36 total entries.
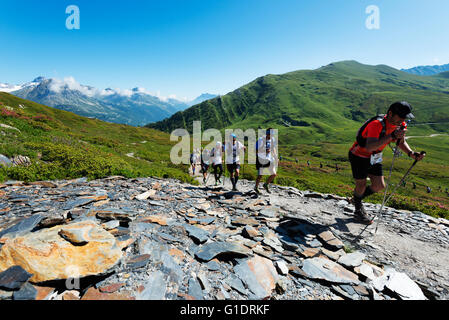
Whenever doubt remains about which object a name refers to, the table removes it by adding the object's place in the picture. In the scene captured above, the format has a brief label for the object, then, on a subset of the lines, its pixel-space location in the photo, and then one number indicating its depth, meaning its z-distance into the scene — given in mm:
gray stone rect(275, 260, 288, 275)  3959
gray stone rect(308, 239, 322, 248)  5312
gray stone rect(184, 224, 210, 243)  4789
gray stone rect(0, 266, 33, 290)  2674
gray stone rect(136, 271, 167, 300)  2994
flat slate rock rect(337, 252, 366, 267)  4473
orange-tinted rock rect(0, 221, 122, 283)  3016
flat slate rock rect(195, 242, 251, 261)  4160
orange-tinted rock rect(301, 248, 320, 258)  4727
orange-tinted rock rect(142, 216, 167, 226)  5529
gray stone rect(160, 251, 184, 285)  3445
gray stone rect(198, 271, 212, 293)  3286
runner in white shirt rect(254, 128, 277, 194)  10438
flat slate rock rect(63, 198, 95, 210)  5863
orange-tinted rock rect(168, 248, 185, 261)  4031
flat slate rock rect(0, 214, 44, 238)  4055
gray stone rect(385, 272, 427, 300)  3721
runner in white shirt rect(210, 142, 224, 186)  13564
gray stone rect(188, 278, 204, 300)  3137
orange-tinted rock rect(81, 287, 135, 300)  2862
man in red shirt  5758
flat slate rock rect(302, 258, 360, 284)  3904
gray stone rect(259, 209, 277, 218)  7239
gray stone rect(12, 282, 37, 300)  2604
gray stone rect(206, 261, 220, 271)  3811
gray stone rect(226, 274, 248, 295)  3357
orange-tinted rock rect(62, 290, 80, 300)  2803
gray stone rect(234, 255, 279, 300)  3395
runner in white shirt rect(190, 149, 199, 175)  21166
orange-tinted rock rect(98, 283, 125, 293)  2995
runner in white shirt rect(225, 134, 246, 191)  11695
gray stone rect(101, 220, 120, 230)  4728
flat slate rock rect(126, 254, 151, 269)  3594
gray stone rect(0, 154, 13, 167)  9548
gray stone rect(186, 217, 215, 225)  6071
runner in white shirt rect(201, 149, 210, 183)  17312
